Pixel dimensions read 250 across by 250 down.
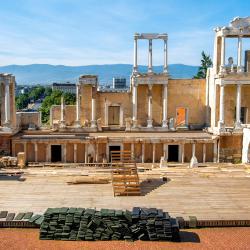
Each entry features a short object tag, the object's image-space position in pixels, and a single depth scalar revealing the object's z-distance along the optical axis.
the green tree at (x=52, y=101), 66.31
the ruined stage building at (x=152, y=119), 27.75
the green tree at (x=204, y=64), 53.44
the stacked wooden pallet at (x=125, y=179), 18.61
